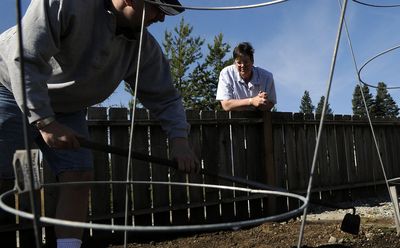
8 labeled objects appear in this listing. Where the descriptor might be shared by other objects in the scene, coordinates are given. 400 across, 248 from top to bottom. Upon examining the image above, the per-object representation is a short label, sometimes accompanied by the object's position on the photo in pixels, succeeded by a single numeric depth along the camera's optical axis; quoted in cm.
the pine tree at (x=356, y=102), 3497
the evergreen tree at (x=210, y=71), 1941
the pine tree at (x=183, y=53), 1802
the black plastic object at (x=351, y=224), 286
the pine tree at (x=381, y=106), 2486
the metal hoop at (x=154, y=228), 86
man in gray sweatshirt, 155
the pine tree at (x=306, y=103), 6869
